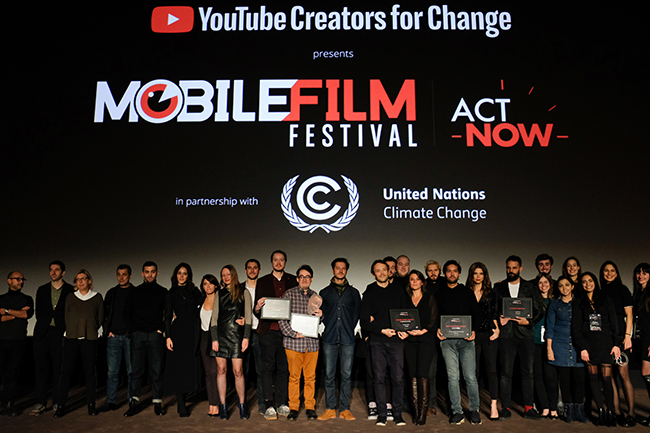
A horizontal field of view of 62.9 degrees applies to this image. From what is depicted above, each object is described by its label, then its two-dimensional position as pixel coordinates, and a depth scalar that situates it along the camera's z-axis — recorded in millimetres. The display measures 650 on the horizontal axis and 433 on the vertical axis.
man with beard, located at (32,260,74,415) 5207
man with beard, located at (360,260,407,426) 4742
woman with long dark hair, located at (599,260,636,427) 4703
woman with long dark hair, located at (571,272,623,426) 4688
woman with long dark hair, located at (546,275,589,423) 4766
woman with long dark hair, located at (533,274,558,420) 4867
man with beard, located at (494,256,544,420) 4859
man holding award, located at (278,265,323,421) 4926
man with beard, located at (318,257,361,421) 4965
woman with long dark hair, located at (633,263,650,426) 4777
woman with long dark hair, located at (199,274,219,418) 4977
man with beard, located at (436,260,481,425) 4738
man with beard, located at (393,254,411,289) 5737
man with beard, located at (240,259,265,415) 5199
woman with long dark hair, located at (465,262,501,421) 4844
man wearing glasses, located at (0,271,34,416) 5113
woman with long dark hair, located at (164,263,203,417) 4969
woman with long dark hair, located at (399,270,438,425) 4711
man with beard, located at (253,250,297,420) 5047
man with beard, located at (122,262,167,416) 5074
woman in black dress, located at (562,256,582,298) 5328
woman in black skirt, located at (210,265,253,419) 4906
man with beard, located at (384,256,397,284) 5371
